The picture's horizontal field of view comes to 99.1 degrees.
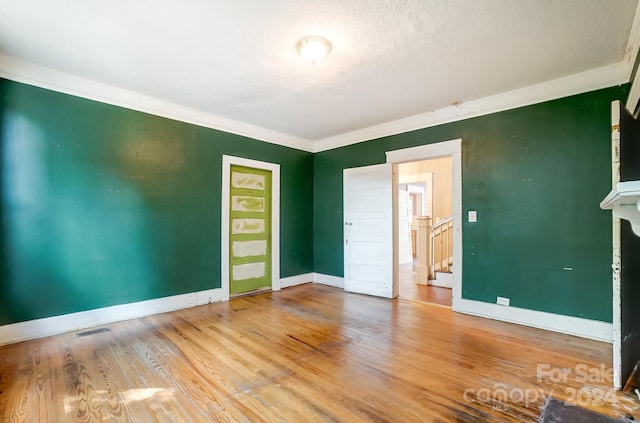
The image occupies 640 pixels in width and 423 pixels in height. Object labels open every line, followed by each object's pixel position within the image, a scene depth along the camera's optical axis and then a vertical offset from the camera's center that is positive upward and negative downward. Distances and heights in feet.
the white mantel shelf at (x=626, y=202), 3.50 +0.19
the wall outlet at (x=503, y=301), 10.76 -3.47
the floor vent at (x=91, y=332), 9.35 -4.19
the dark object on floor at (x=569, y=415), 5.28 -4.00
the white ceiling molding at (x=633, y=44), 6.70 +4.69
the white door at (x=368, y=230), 14.34 -0.95
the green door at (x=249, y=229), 14.30 -0.92
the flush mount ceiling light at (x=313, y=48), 7.58 +4.70
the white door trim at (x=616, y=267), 6.08 -1.20
